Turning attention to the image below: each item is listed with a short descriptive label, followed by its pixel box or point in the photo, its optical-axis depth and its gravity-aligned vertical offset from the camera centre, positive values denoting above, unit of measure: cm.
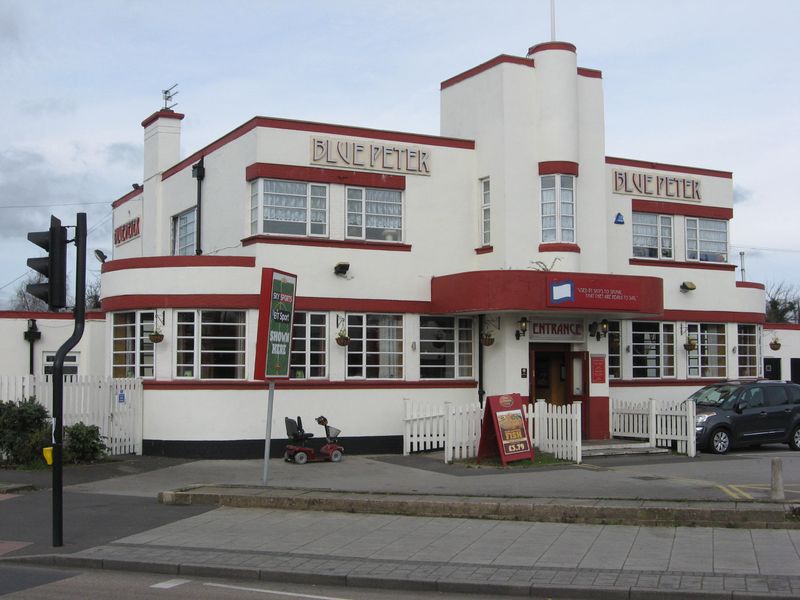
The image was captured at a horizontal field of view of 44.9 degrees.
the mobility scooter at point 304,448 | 1952 -167
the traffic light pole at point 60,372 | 1145 -6
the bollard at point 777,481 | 1295 -156
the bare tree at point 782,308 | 6688 +411
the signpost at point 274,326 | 1545 +66
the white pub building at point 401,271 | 2044 +208
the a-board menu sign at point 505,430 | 1889 -128
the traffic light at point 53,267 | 1148 +119
